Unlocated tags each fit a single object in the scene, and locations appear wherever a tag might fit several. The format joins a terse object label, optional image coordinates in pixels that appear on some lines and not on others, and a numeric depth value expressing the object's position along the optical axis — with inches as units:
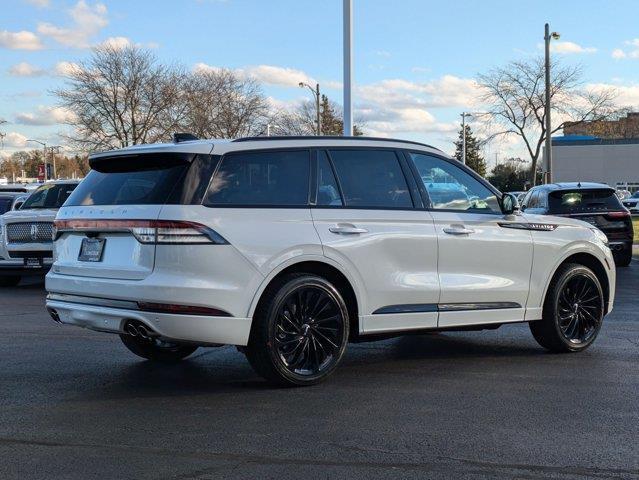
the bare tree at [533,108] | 2043.6
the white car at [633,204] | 1990.7
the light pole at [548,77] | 1350.9
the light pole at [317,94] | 1675.1
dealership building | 3366.1
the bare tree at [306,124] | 2315.5
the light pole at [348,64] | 722.2
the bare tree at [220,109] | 1739.7
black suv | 636.7
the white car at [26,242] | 554.3
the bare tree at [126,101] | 1683.1
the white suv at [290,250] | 227.3
